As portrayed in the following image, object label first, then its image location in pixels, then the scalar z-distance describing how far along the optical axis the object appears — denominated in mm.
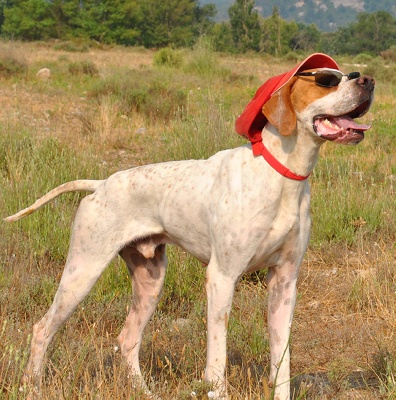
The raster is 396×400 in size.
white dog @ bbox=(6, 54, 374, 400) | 3172
